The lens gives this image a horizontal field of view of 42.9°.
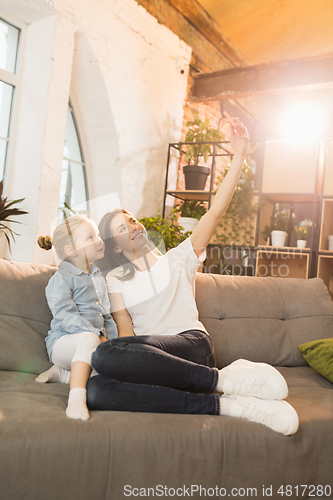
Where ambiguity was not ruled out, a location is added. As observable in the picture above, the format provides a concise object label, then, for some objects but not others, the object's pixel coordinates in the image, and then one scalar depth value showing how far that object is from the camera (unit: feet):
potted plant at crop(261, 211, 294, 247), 12.44
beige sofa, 3.42
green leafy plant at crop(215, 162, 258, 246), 12.78
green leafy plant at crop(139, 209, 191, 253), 11.44
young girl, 4.80
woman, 4.22
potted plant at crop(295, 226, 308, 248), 12.17
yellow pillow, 5.75
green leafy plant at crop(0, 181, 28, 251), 8.30
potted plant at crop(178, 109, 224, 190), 13.60
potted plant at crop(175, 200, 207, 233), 13.21
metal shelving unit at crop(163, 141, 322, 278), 11.98
